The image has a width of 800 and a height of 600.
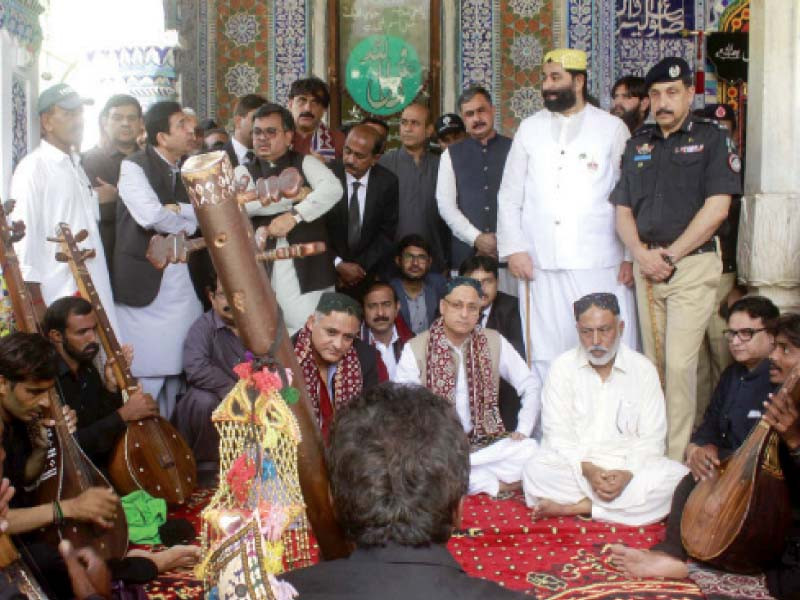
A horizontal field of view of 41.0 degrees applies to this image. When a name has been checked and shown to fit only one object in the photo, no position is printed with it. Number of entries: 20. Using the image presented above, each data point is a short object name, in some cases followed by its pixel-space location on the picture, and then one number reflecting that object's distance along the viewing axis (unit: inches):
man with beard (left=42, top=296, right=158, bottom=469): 173.8
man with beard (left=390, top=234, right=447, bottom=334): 231.9
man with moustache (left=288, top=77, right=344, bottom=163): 251.9
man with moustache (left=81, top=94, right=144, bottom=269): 216.2
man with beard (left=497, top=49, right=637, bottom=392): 211.3
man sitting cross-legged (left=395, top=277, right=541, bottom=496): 203.0
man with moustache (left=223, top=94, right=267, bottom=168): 233.8
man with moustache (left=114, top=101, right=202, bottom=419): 207.5
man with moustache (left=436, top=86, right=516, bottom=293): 238.5
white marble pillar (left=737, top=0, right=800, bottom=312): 201.3
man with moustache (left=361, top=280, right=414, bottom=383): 220.1
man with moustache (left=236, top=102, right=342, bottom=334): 209.3
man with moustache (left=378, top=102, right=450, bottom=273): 250.5
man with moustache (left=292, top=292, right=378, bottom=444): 184.9
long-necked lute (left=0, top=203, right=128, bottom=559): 136.7
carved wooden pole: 83.3
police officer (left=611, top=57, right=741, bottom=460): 194.5
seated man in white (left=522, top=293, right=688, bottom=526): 176.9
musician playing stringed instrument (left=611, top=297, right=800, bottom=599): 142.0
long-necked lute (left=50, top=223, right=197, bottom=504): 173.3
